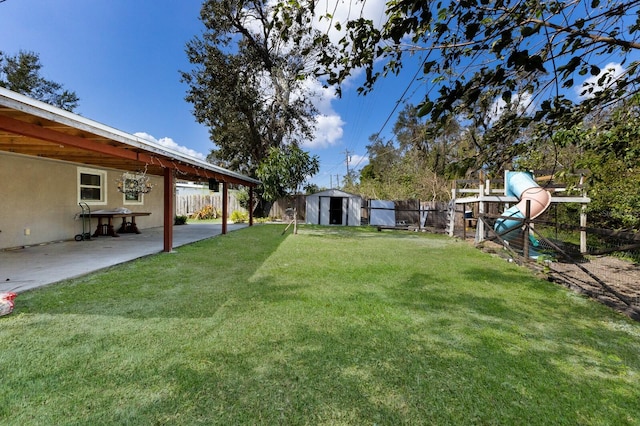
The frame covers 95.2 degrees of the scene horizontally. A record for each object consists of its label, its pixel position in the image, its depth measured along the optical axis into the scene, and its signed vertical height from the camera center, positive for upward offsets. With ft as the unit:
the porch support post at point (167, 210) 21.65 -0.11
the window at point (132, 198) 32.58 +1.15
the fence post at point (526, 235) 19.20 -1.68
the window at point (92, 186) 27.35 +2.15
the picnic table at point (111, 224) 27.25 -1.65
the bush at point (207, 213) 58.39 -0.86
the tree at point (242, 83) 47.34 +21.81
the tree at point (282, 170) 42.50 +5.77
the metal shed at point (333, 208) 52.75 +0.30
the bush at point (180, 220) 44.98 -1.78
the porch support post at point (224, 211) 34.17 -0.31
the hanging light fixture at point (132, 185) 24.73 +2.04
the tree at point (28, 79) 54.70 +25.18
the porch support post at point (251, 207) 41.84 +0.30
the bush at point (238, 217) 51.90 -1.47
